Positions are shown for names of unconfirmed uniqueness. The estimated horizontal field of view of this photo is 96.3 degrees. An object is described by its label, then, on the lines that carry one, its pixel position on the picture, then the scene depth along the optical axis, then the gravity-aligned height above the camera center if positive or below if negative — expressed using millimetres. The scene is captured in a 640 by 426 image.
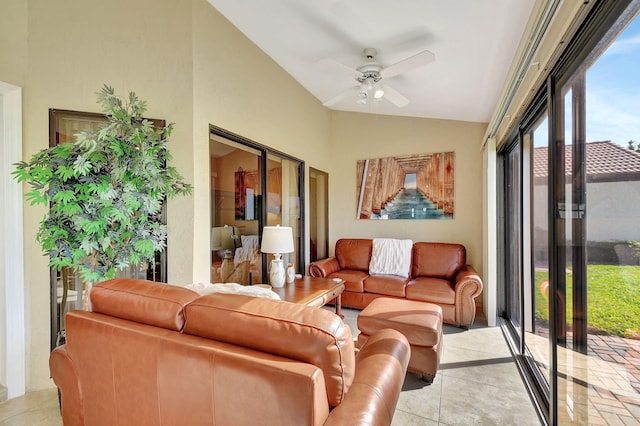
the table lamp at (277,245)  2859 -315
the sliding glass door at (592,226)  1053 -71
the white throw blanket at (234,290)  1548 -423
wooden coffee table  2564 -760
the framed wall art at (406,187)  4320 +407
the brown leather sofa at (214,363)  926 -570
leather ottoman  2188 -914
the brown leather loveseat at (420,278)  3305 -888
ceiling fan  2436 +1294
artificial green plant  1673 +148
